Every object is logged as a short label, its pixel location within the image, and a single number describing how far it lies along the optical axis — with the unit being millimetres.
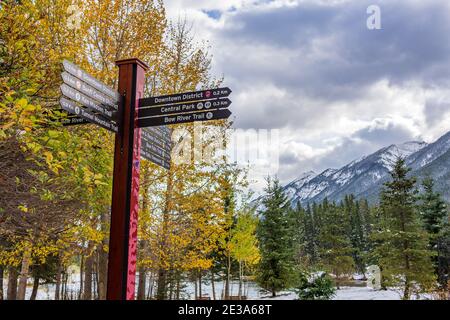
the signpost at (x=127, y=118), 4434
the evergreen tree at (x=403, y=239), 26953
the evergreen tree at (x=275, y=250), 31688
